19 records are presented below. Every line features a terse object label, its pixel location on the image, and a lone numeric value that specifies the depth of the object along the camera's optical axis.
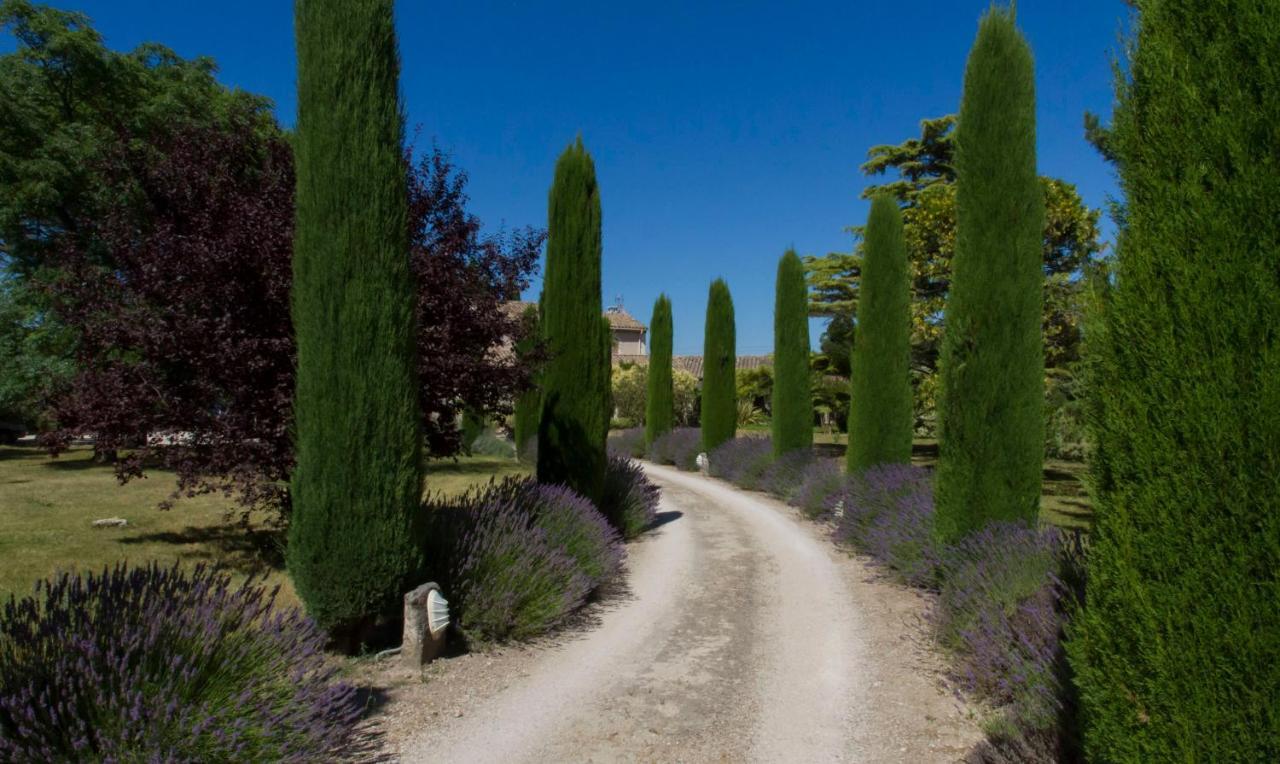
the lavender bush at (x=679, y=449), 19.44
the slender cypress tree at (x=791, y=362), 14.56
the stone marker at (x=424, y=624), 4.66
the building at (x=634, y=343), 48.81
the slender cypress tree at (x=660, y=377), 21.59
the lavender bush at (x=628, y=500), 9.80
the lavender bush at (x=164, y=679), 2.64
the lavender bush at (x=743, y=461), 15.10
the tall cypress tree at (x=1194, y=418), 1.93
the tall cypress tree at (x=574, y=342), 9.06
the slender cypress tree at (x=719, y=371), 18.31
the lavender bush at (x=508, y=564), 5.25
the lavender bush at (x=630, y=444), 22.97
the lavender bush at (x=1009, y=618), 3.42
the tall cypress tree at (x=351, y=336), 4.66
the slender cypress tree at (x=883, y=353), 10.64
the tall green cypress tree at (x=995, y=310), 6.55
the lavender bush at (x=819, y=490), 10.68
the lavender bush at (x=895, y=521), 6.96
